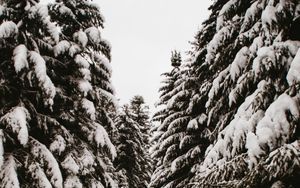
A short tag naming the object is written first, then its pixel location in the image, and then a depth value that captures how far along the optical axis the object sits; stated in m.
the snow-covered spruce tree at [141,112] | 35.06
